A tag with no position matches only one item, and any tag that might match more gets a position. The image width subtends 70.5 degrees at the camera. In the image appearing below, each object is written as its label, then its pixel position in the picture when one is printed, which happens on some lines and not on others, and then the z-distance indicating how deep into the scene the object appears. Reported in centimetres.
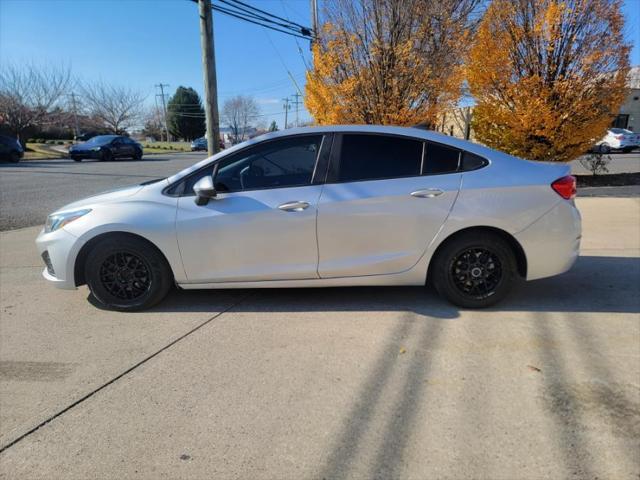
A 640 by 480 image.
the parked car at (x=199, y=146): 5003
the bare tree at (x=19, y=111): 3456
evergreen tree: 7281
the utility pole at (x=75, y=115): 5462
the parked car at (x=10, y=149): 2386
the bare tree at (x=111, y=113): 6019
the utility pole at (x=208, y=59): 845
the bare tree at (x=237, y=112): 7166
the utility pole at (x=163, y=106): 7409
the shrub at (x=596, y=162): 1253
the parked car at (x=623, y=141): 2705
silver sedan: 379
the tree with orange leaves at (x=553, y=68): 991
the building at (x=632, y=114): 3331
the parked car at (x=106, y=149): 2727
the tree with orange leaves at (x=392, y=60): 930
